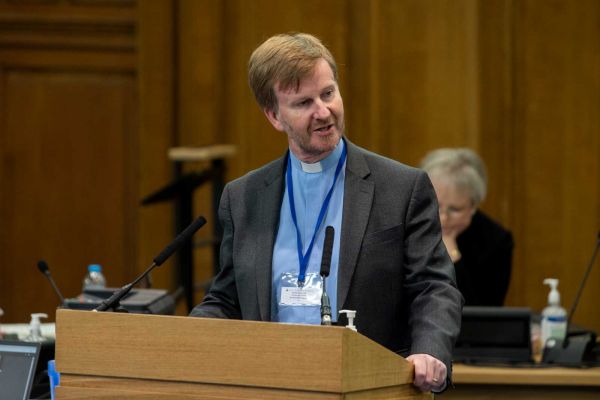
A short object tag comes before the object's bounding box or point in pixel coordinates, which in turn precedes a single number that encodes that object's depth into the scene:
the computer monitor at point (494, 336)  9.84
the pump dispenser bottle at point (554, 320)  10.17
